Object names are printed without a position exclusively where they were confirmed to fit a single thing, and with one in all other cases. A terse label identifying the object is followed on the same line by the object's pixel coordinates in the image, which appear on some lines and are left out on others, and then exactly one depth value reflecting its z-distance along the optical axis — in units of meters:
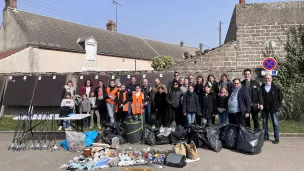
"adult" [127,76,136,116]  8.77
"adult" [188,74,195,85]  8.78
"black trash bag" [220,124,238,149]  6.59
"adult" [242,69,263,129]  7.05
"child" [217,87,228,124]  7.45
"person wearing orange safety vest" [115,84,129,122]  8.72
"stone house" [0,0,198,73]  19.78
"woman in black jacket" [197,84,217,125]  7.62
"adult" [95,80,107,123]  9.37
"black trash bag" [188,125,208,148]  6.70
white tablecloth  7.00
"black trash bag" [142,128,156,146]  7.12
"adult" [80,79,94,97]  9.67
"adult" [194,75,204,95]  8.16
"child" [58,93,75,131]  9.07
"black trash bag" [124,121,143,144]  7.31
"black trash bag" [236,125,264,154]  6.21
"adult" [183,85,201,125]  7.66
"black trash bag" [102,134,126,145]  7.20
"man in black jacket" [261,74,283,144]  7.04
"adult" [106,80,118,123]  8.90
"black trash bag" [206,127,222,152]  6.50
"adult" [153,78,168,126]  8.76
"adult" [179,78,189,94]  8.45
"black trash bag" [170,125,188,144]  6.99
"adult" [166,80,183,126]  8.16
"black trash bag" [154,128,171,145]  7.15
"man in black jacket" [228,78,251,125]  6.82
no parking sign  9.27
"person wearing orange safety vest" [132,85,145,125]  8.31
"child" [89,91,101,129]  9.41
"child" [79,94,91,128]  9.30
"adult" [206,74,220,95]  8.23
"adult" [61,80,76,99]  9.66
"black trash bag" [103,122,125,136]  7.49
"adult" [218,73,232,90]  8.05
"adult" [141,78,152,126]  8.76
